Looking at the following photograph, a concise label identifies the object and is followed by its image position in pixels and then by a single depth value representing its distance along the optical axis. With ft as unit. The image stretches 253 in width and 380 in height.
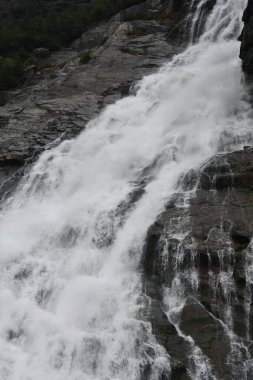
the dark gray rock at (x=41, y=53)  129.08
